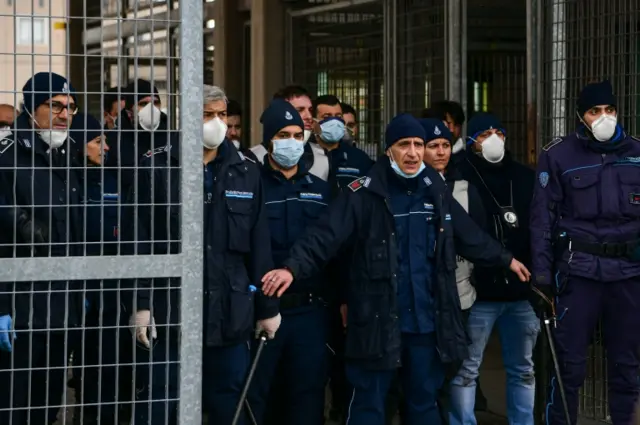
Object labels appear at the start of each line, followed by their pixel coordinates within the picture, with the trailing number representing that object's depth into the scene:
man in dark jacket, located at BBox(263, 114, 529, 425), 10.55
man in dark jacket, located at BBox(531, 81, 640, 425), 11.25
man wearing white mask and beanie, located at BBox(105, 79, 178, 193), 7.98
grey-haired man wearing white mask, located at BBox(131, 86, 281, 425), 9.96
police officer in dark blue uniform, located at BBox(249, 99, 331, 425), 11.25
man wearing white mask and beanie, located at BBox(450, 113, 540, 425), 11.84
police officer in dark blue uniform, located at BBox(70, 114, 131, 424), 8.10
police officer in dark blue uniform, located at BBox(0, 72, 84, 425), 8.16
